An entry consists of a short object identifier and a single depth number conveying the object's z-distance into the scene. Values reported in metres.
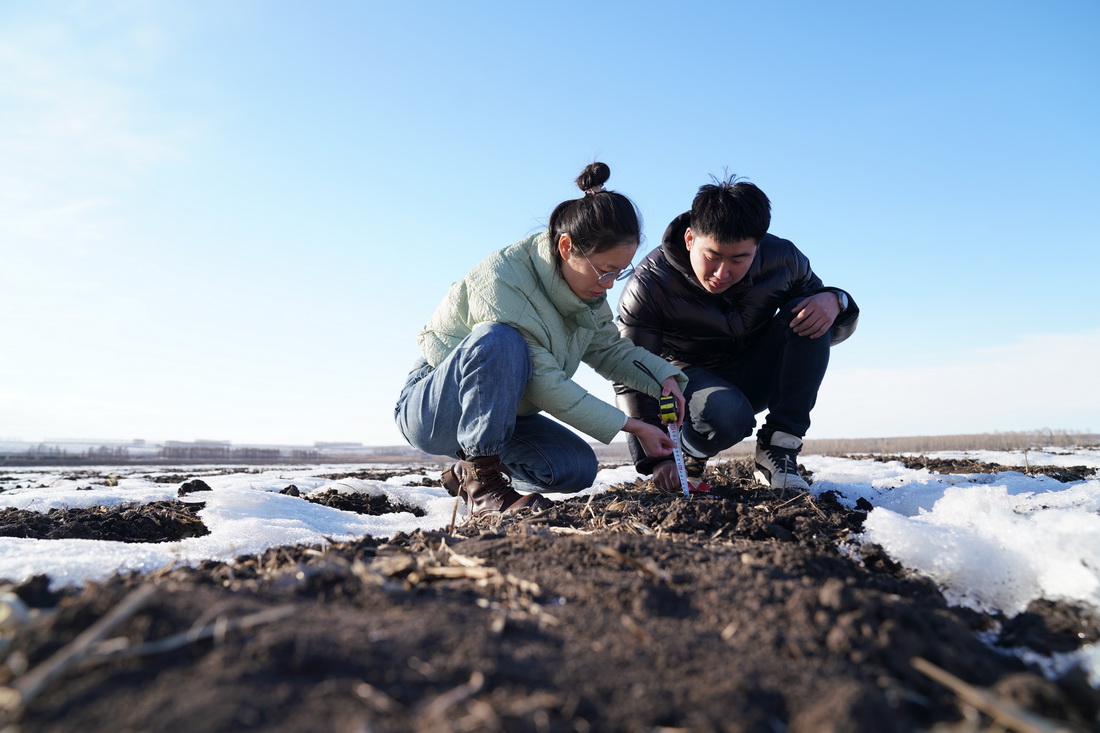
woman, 2.79
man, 3.23
